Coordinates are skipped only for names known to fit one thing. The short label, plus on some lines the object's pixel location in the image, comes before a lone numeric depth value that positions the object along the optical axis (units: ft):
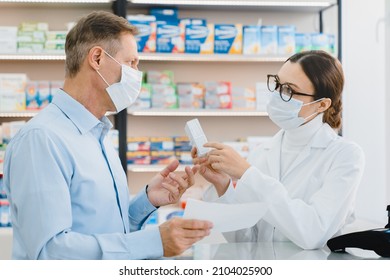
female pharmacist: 6.65
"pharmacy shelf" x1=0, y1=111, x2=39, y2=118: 14.80
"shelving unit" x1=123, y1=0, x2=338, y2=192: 16.24
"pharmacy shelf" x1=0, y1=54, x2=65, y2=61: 14.79
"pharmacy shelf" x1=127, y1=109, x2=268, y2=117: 15.10
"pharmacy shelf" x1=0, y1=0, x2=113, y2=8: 15.14
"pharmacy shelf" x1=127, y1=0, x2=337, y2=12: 15.16
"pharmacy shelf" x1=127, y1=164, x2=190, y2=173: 15.03
